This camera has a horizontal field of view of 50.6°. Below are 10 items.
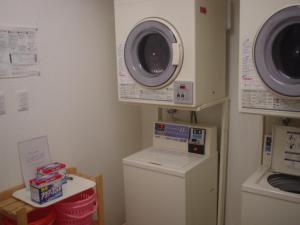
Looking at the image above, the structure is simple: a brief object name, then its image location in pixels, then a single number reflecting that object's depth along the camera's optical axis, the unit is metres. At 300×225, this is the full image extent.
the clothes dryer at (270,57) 1.68
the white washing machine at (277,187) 1.79
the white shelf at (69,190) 1.80
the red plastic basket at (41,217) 1.84
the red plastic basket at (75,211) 1.95
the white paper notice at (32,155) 2.01
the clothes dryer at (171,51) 2.00
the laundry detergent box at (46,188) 1.76
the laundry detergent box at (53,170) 1.97
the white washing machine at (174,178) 2.19
